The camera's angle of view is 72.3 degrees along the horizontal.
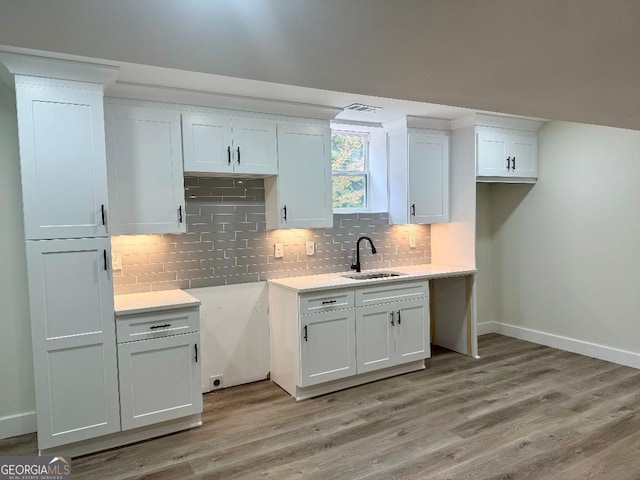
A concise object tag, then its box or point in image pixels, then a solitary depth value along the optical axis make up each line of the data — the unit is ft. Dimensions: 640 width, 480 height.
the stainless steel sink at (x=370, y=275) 13.37
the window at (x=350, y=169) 14.32
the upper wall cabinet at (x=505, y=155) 14.20
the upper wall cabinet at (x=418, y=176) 13.99
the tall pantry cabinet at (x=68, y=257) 8.32
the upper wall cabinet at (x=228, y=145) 10.76
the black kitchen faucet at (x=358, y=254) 13.70
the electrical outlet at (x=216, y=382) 12.03
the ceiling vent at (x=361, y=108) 12.10
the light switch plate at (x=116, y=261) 10.71
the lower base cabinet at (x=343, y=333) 11.38
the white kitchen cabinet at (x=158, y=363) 9.22
